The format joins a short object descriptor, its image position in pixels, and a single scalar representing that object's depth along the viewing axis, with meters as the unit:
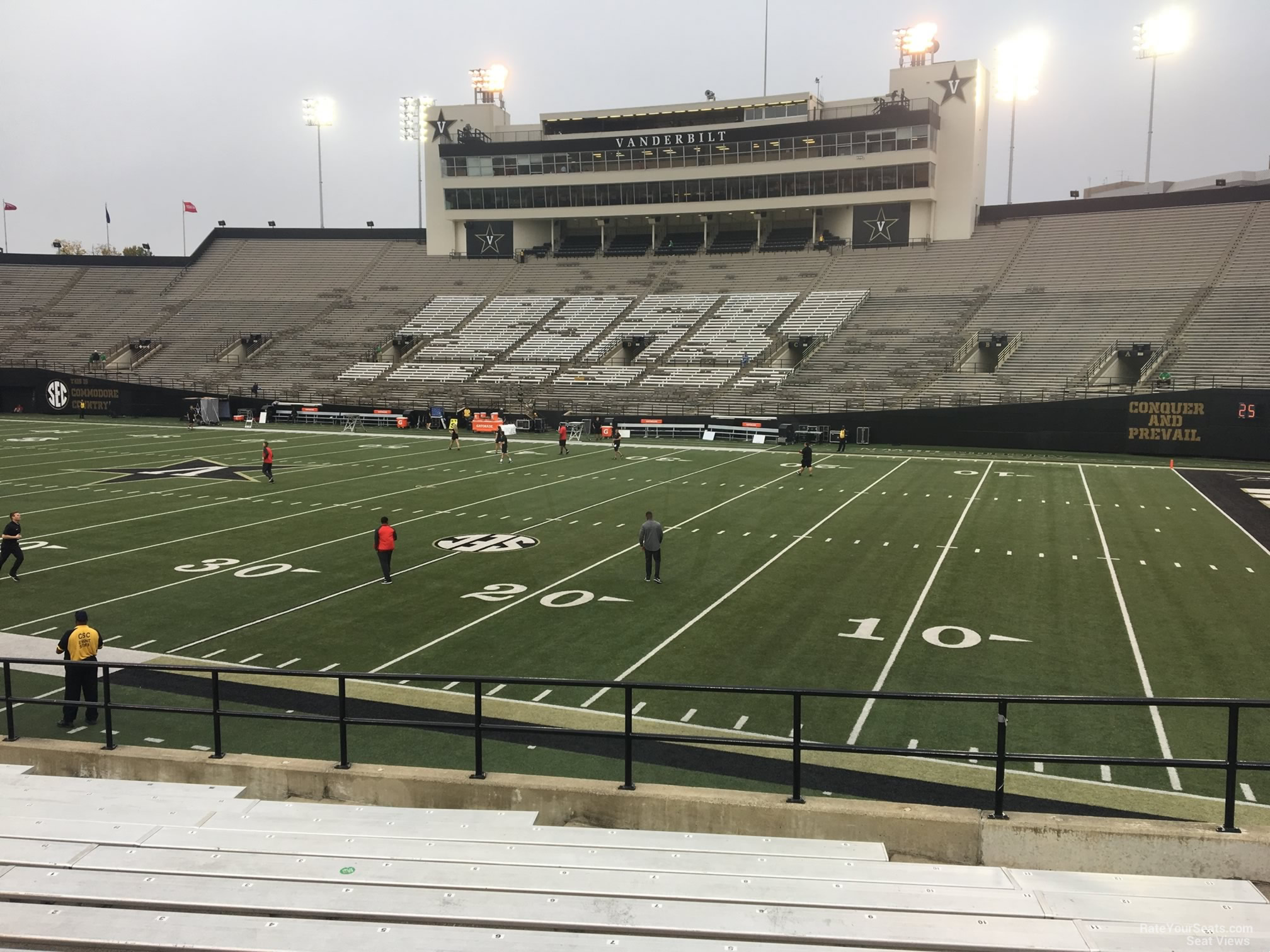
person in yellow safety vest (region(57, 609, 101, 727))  9.95
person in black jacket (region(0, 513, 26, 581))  16.42
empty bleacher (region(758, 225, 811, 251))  67.31
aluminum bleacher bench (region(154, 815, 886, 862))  4.95
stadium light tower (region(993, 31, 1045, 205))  64.69
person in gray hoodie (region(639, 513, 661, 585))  16.50
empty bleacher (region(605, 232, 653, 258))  71.75
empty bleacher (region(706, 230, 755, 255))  69.00
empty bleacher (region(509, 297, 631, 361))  59.53
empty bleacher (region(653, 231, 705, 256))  70.44
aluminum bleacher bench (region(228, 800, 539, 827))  5.40
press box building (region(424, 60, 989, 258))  62.56
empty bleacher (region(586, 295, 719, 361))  58.56
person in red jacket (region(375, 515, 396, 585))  16.14
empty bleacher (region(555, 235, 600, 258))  73.44
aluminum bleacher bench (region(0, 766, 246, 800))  5.84
